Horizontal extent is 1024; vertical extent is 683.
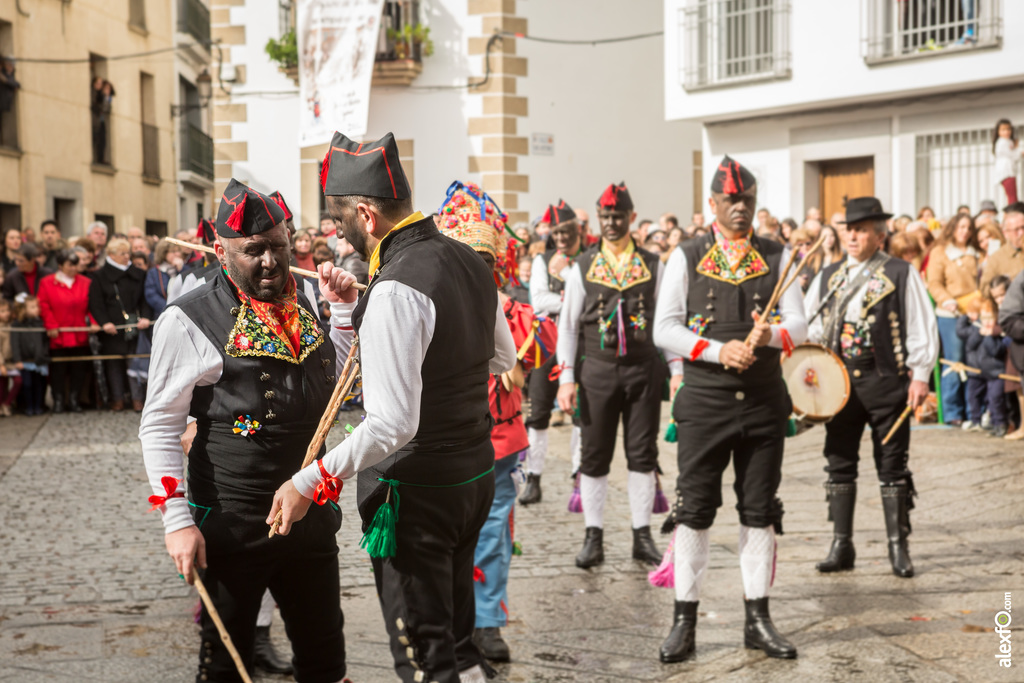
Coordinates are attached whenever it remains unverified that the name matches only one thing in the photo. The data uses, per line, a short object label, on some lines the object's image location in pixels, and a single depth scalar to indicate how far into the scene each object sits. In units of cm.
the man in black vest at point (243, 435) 380
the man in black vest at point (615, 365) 716
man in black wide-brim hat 673
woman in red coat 1472
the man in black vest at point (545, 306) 903
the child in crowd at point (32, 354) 1438
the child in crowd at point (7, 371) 1416
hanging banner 1941
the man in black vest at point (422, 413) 348
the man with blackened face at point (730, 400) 538
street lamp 2433
